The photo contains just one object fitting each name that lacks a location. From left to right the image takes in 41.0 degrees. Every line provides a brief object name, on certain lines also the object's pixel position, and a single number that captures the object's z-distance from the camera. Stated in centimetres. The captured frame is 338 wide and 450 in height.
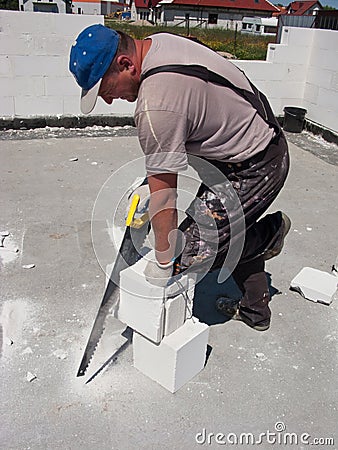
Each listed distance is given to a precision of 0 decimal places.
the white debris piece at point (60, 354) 210
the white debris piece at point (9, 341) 215
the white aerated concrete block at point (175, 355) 186
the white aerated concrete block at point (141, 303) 177
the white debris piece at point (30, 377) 196
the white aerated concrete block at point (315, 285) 257
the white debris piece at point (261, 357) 216
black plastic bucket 593
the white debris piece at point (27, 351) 211
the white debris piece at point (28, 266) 276
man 148
